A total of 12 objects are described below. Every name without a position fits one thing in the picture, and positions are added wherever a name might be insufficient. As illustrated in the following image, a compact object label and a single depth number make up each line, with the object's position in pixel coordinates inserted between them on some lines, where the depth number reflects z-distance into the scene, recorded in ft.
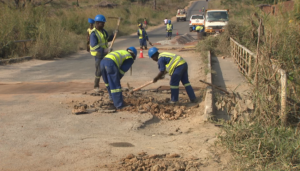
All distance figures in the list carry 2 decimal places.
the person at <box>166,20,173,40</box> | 78.64
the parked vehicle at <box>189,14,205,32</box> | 109.19
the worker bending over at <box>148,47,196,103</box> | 23.44
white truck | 74.08
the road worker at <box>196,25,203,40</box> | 75.77
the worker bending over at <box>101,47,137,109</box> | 22.20
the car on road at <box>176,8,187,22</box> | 164.76
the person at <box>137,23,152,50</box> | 58.90
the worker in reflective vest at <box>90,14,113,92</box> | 26.66
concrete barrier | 19.54
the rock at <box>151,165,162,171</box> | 13.36
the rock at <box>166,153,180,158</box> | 14.71
